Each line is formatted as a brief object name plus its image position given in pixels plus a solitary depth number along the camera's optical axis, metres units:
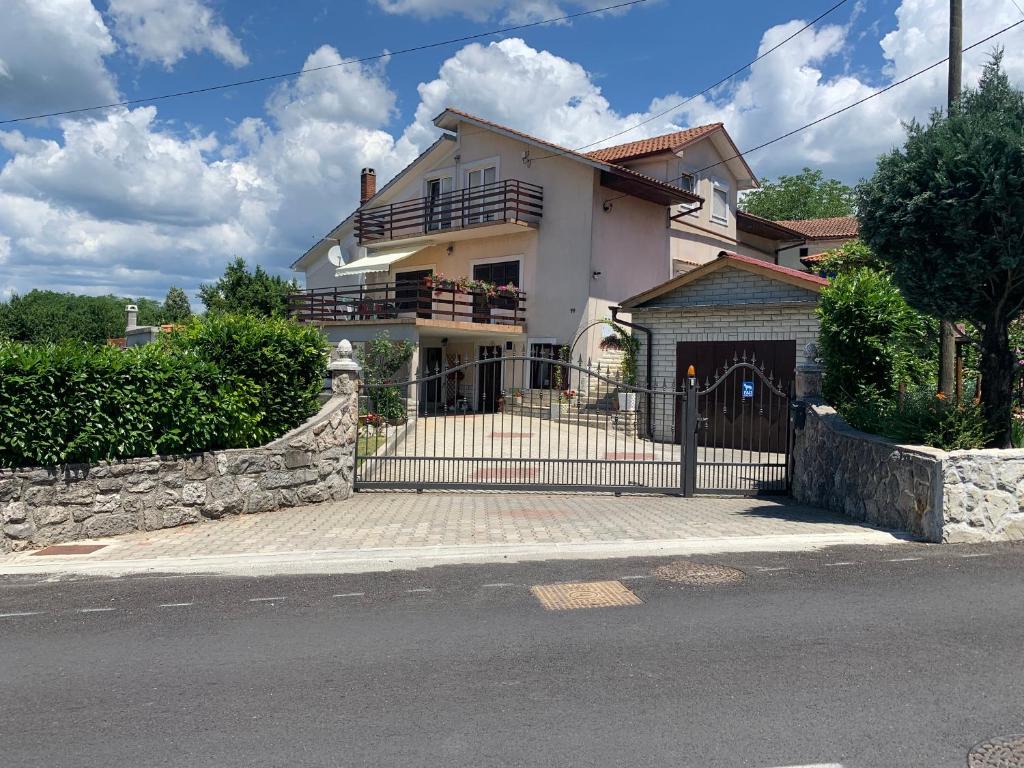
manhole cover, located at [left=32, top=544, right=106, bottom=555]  7.50
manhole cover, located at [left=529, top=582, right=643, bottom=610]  5.70
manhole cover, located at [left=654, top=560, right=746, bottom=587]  6.34
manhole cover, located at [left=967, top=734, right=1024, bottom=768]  3.32
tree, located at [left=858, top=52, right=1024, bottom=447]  7.70
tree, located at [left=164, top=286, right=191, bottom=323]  55.09
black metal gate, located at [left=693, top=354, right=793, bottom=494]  10.84
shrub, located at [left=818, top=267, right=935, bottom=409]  10.50
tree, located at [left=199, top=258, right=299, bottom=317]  34.53
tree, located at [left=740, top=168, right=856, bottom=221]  54.78
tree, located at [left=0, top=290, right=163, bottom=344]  46.59
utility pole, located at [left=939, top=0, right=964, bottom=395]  10.70
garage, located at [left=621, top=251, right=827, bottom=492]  15.93
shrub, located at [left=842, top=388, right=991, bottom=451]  8.22
